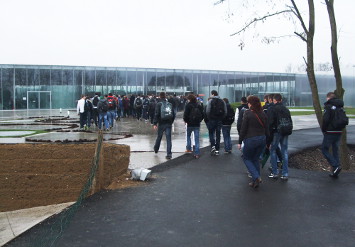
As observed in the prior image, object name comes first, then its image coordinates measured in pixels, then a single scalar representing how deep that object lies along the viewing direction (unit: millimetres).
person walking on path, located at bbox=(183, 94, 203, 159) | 11266
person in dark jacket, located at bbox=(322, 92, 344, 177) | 8805
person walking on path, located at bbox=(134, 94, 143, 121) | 26656
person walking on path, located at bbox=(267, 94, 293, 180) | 8453
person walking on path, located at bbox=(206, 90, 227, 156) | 11359
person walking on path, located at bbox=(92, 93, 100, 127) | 20745
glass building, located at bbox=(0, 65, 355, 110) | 46062
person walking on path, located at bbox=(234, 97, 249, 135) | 10992
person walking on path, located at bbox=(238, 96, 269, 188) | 7688
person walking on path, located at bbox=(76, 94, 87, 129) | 19219
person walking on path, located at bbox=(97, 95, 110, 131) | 18719
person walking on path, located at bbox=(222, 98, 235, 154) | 11914
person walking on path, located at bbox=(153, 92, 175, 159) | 11336
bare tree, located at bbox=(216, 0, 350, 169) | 11359
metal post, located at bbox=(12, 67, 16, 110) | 45656
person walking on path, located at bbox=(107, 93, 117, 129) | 20188
